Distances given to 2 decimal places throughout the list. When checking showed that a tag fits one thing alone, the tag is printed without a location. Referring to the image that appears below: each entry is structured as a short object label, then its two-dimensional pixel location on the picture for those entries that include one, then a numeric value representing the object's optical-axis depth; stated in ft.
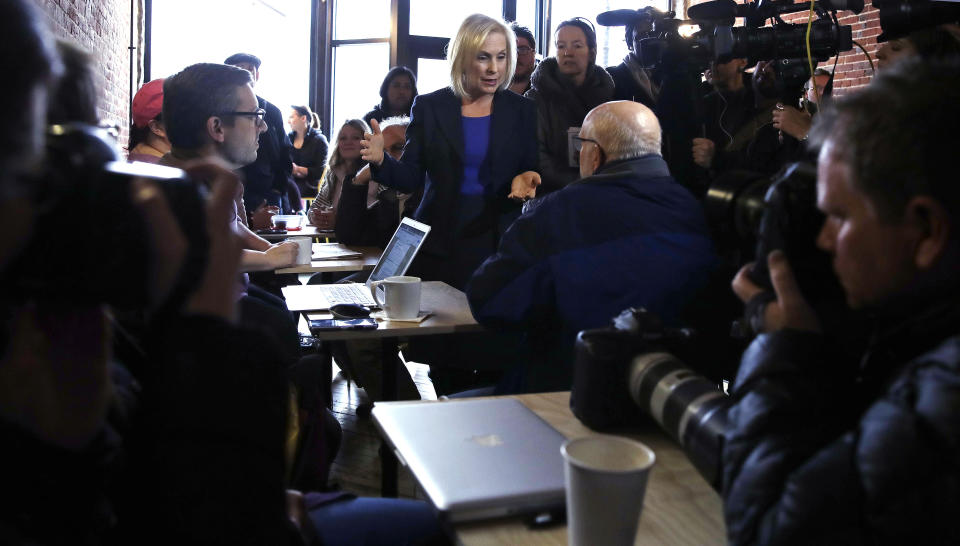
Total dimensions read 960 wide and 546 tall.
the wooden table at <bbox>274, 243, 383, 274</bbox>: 9.27
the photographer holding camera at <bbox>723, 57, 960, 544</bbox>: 1.86
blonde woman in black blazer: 8.84
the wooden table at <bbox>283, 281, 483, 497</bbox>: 6.21
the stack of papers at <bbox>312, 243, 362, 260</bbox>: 10.27
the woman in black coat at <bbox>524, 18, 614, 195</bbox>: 9.99
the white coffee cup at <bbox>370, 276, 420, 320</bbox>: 6.43
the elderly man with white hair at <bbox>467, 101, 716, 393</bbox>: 5.36
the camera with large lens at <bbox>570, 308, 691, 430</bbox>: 3.45
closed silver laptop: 2.78
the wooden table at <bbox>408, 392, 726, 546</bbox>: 2.67
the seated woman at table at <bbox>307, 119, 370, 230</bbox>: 12.55
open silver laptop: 7.14
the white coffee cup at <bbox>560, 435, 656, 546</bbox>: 2.29
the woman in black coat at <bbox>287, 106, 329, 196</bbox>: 19.72
